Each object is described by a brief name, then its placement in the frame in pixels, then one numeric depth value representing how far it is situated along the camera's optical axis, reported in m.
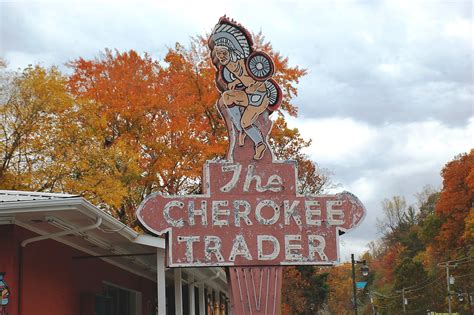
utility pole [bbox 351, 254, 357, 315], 39.47
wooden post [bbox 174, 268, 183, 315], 20.05
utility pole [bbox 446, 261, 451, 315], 60.70
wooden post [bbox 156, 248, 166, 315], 16.88
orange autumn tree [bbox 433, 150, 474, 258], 62.66
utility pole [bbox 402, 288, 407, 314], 74.41
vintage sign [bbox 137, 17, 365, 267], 15.02
